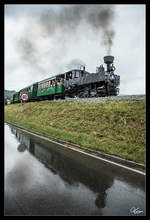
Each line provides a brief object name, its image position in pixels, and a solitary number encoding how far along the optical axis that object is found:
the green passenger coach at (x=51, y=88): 17.91
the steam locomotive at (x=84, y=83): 14.35
